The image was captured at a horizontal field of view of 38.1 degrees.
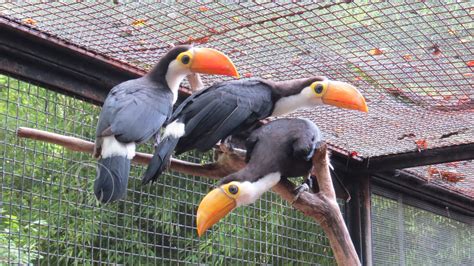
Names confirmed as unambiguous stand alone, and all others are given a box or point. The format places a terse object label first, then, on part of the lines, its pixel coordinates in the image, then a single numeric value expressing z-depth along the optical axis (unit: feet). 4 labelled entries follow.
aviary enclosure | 6.16
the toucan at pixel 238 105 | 5.49
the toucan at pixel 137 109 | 4.94
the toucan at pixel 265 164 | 4.93
